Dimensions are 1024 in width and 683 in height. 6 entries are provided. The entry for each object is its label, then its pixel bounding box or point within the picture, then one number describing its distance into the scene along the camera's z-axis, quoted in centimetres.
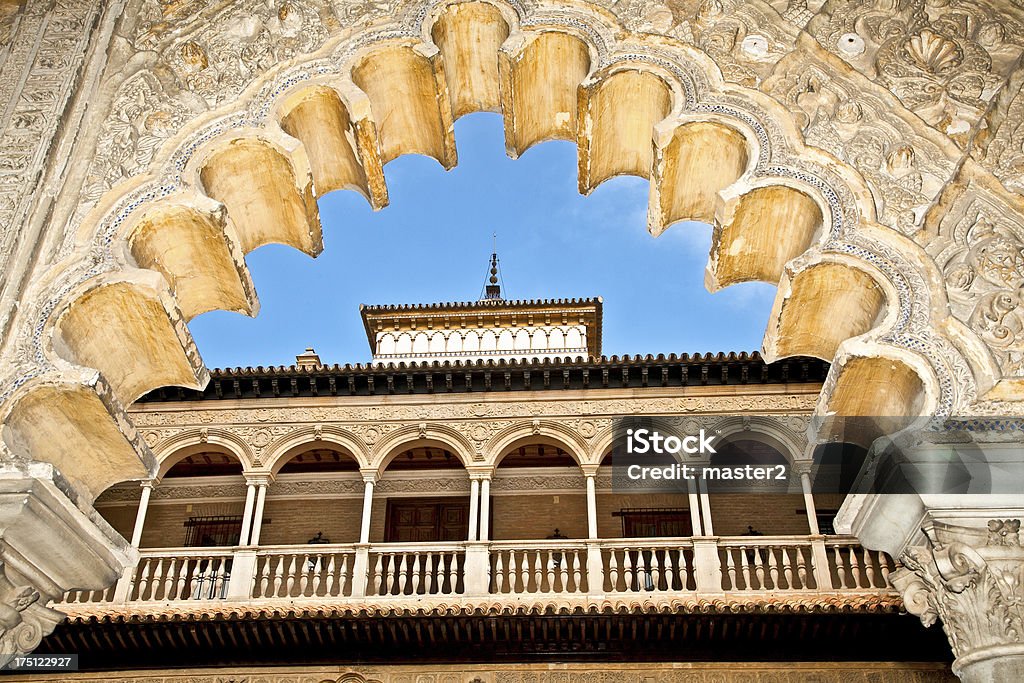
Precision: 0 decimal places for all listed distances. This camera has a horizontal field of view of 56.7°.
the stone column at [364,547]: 1222
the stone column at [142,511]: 1288
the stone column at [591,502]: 1277
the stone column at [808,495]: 1257
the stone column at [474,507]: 1273
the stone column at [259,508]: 1299
